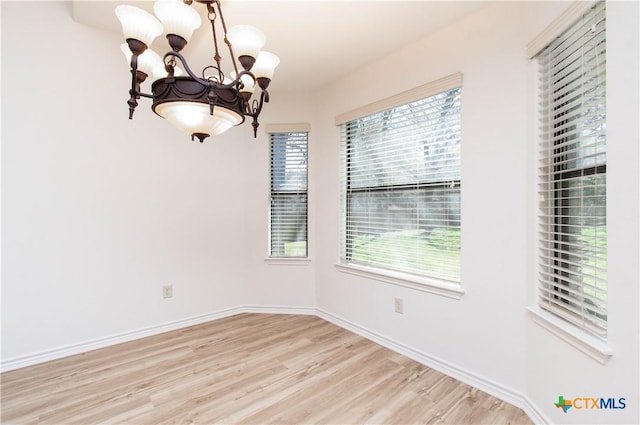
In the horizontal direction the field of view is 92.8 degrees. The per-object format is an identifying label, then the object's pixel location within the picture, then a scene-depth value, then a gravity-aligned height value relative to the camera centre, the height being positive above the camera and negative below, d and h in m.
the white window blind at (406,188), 2.28 +0.23
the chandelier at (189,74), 1.17 +0.64
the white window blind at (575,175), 1.37 +0.20
